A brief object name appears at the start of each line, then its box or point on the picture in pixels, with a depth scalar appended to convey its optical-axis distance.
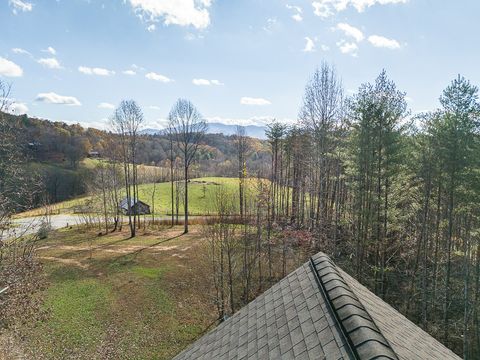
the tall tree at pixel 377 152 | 17.20
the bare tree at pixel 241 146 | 49.23
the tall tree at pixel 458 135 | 14.22
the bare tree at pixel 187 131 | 35.38
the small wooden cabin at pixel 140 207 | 47.53
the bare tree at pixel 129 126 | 33.50
